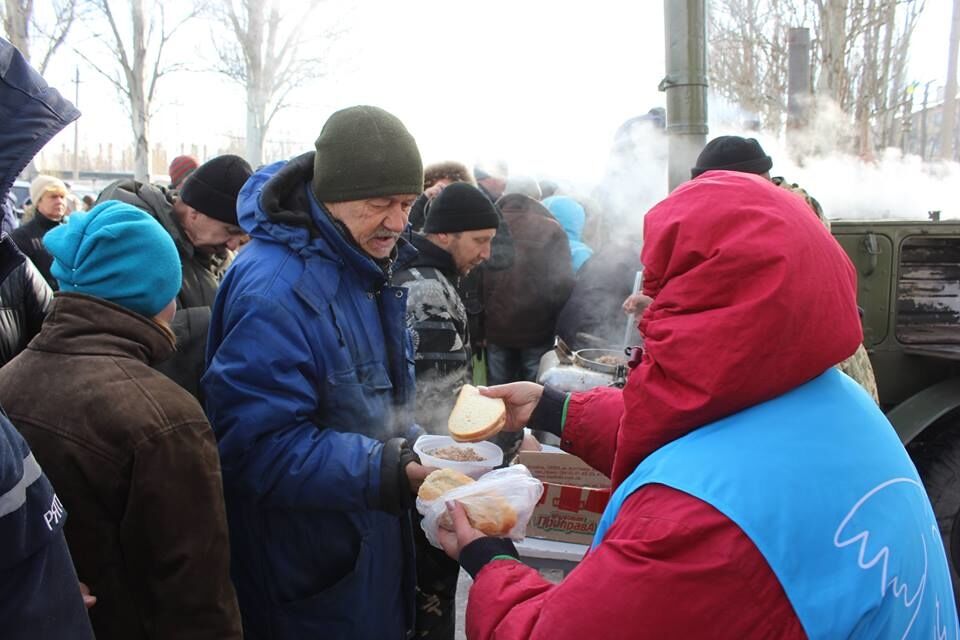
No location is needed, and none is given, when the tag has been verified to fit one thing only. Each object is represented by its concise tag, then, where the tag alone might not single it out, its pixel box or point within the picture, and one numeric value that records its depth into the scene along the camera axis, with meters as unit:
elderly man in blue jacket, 1.98
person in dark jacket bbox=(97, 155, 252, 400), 3.52
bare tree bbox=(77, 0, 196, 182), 19.94
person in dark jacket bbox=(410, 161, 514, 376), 5.26
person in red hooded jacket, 1.14
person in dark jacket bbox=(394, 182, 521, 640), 2.92
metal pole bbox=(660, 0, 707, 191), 4.13
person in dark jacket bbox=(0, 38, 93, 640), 1.14
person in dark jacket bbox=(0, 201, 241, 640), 1.68
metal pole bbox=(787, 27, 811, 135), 12.56
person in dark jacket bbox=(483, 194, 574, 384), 5.47
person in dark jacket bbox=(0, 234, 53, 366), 3.09
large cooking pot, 3.76
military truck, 4.01
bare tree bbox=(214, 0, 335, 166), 21.36
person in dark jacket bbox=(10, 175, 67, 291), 5.48
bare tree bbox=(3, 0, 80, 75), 15.89
